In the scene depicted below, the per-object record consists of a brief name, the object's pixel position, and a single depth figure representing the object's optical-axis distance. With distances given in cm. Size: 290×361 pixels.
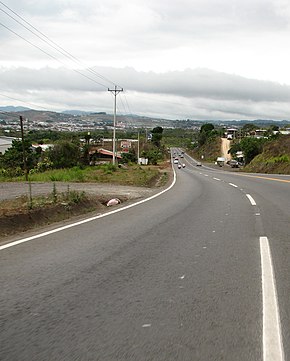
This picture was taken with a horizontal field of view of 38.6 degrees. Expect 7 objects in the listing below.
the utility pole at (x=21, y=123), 3414
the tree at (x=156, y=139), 14562
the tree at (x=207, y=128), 17456
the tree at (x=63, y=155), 6003
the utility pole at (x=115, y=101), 4930
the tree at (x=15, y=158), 5475
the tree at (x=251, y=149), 9225
